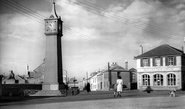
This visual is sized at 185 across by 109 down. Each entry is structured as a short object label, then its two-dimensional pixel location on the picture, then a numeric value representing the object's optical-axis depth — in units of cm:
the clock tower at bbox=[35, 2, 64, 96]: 3052
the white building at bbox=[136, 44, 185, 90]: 4381
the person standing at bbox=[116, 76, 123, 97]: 2306
